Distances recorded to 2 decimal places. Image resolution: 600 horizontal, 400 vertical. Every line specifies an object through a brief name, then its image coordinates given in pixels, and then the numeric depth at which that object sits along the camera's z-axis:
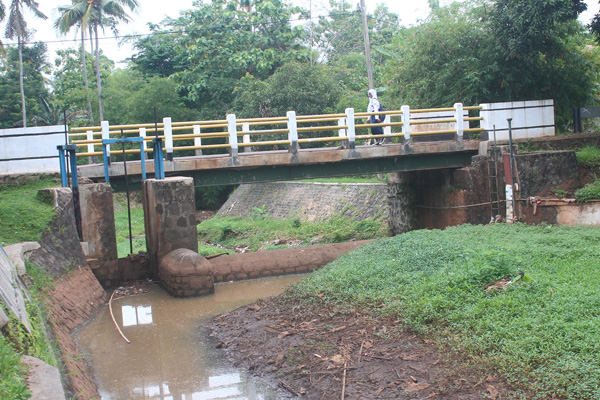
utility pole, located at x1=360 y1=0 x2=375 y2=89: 22.53
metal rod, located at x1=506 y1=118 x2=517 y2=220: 14.90
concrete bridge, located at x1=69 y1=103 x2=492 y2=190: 14.57
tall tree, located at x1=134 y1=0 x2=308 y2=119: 34.16
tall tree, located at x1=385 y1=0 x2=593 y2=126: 18.23
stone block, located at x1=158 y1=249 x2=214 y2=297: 12.38
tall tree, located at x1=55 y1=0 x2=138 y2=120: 33.41
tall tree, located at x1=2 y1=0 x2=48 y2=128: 34.16
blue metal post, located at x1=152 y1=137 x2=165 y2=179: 13.86
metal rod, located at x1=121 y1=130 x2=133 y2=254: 14.10
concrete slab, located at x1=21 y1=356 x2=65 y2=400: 4.36
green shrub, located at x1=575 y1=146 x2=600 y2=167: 15.48
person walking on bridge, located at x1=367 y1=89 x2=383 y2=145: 16.75
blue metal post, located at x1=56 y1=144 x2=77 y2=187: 13.10
